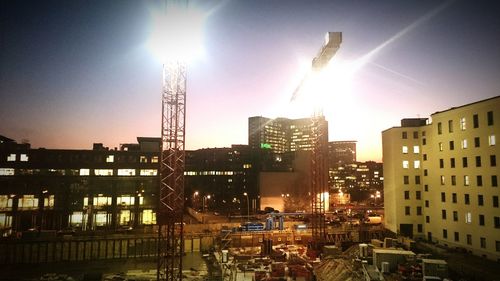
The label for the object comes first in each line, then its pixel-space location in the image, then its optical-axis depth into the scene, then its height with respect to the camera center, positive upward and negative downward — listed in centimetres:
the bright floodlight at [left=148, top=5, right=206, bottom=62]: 3147 +1372
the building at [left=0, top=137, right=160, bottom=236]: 5712 -95
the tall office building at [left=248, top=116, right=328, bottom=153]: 5099 +898
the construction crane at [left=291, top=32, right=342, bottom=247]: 4116 +813
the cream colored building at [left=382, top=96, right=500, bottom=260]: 3212 +61
